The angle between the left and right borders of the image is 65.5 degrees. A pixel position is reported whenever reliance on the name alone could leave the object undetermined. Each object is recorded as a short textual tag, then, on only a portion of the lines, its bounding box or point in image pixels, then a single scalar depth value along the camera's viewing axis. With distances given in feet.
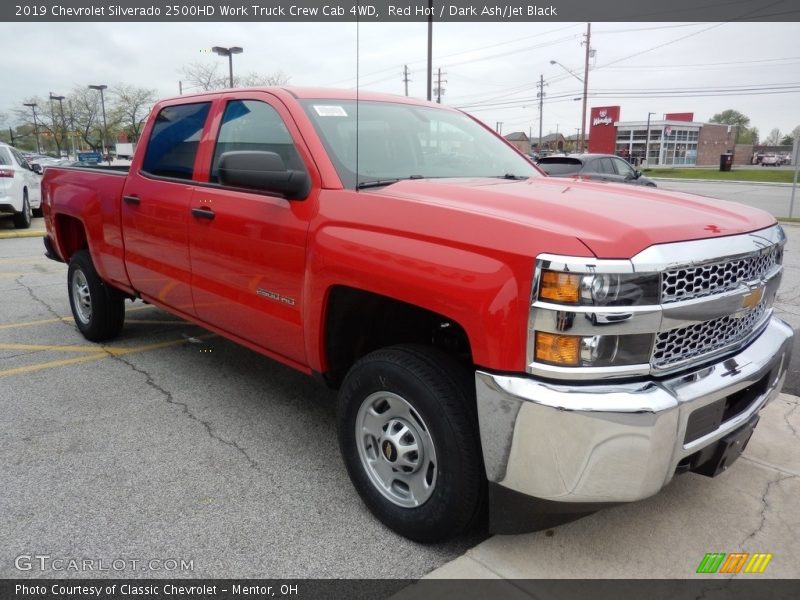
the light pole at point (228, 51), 103.09
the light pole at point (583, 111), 150.51
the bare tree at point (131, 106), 182.80
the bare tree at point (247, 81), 136.15
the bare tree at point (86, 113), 206.18
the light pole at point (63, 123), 208.78
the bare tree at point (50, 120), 222.69
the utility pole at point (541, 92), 254.68
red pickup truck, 6.66
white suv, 41.45
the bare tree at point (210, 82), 141.41
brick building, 256.52
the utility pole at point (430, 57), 59.27
